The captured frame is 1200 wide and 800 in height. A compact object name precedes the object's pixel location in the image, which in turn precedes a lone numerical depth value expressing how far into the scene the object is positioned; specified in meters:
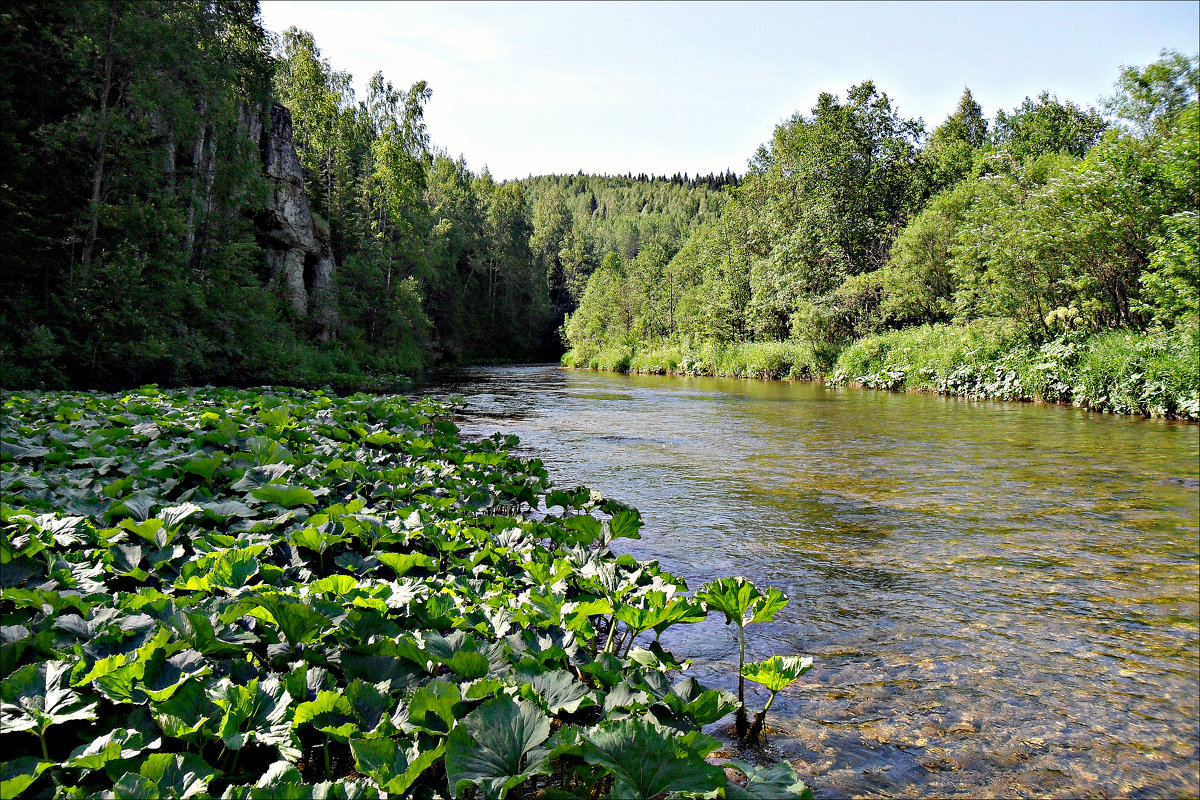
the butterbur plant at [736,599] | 2.43
